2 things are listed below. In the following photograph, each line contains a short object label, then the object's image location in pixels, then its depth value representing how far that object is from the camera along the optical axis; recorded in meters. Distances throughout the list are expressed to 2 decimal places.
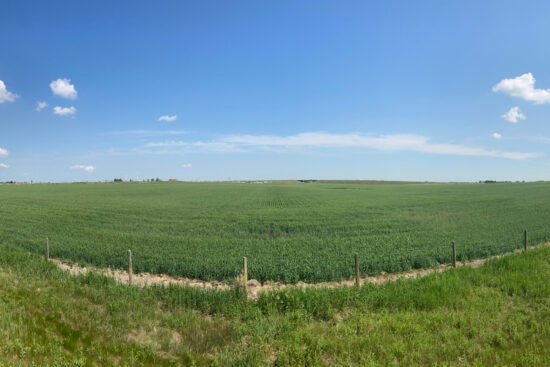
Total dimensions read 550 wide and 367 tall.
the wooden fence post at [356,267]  10.90
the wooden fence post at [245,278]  9.96
